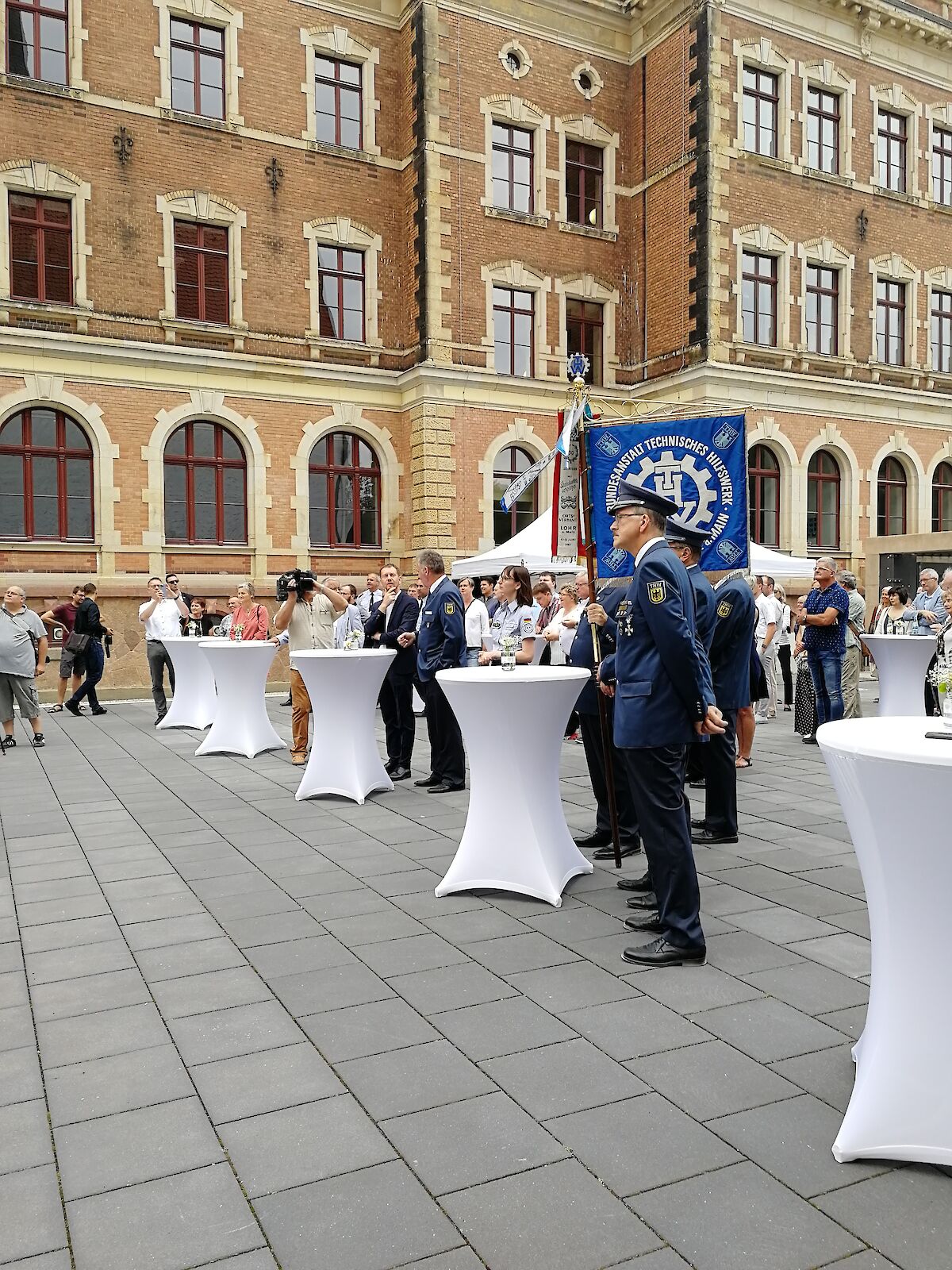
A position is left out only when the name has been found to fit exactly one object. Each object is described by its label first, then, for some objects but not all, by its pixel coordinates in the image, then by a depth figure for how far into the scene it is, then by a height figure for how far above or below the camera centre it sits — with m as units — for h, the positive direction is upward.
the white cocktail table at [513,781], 5.08 -1.01
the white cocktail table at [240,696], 9.93 -1.04
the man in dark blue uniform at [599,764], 6.09 -1.17
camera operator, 9.48 -0.36
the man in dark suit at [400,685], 8.71 -0.83
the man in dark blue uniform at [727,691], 6.28 -0.71
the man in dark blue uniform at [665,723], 4.12 -0.57
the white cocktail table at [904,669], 10.40 -0.88
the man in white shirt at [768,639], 12.94 -0.67
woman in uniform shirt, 7.70 -0.23
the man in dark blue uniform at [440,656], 7.82 -0.51
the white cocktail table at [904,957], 2.62 -1.04
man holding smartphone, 13.37 -0.43
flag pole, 5.48 +0.11
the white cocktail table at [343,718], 7.58 -0.98
